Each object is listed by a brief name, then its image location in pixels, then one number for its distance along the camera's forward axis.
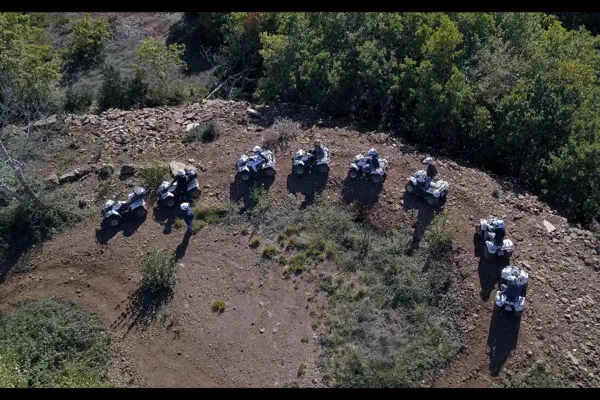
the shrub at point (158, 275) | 19.58
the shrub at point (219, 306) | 19.30
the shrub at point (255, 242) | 20.97
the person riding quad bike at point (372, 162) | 21.89
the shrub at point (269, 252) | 20.59
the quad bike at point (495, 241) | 19.19
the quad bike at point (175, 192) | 22.05
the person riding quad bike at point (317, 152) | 22.55
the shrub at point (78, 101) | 30.47
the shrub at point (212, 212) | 21.85
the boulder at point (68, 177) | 23.72
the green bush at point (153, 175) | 22.89
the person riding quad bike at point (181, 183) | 22.05
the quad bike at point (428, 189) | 21.20
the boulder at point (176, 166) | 23.33
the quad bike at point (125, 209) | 21.70
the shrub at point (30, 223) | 21.83
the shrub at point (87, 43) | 34.94
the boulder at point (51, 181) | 23.62
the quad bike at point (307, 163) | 22.61
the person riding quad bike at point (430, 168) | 22.06
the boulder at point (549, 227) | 20.75
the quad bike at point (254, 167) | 22.69
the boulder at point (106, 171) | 23.78
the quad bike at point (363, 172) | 22.14
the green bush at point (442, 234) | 20.02
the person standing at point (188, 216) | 20.66
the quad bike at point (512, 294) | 17.88
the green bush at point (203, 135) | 24.97
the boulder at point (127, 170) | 23.68
